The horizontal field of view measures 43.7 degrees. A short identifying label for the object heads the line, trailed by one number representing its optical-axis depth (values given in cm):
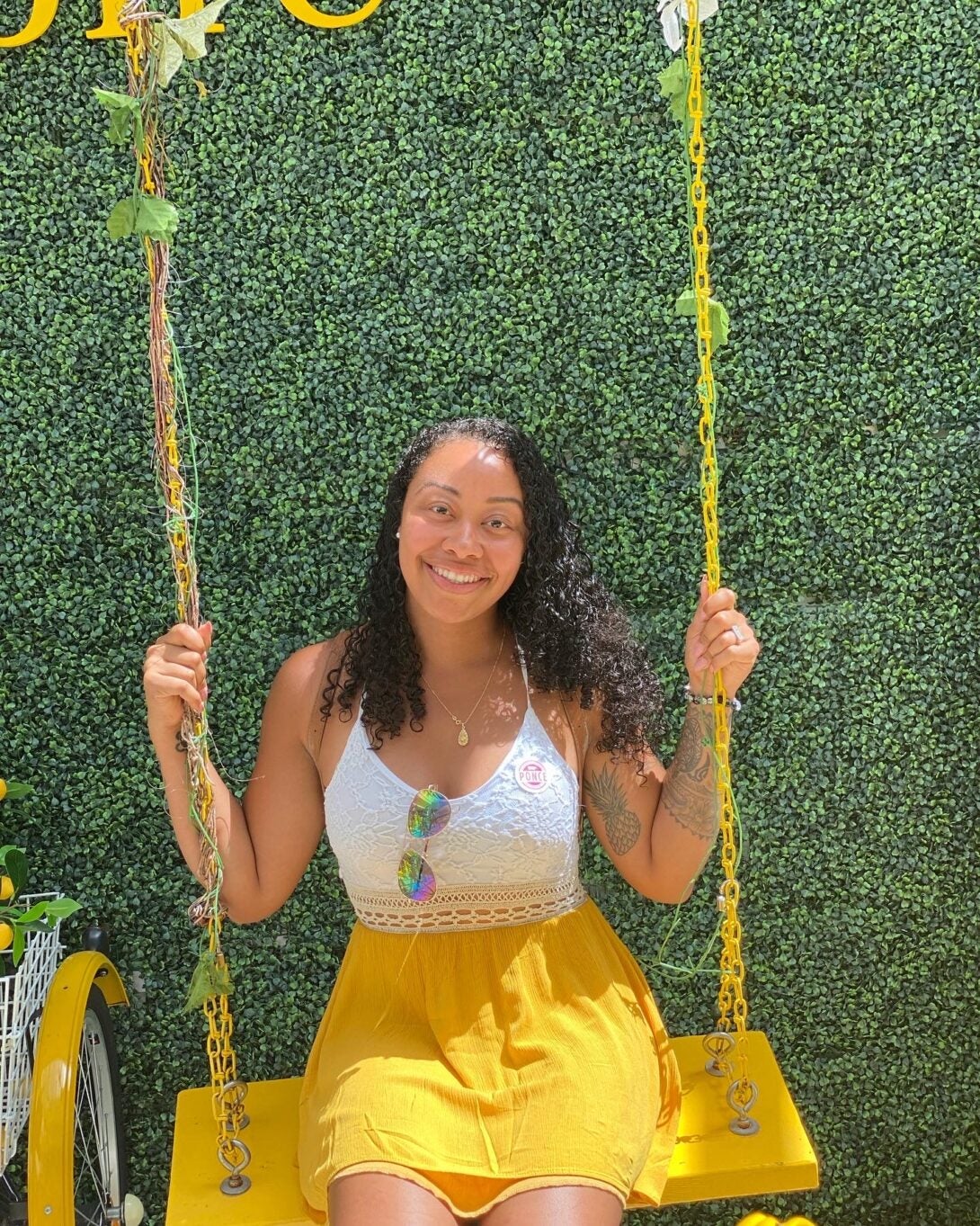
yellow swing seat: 209
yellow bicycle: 230
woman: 191
